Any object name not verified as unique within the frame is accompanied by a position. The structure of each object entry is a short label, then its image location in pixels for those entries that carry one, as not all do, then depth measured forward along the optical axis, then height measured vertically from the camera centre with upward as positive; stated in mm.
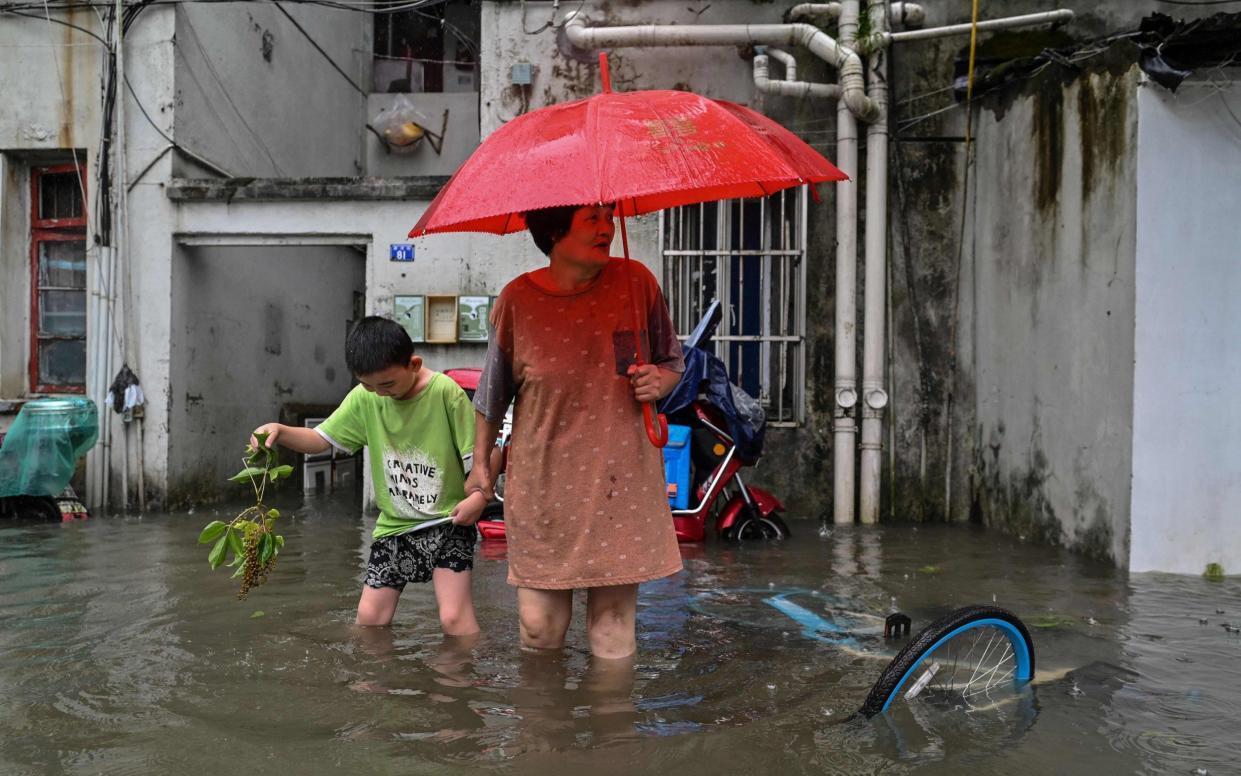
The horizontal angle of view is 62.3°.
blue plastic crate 7328 -849
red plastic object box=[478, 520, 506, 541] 7422 -1295
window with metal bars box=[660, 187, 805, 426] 8836 +601
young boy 3916 -446
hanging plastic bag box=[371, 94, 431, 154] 13992 +3098
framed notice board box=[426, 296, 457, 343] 9047 +283
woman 3240 -209
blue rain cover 7246 -345
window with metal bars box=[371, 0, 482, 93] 14727 +4360
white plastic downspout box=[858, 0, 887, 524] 8445 +529
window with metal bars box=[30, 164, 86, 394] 9781 +526
